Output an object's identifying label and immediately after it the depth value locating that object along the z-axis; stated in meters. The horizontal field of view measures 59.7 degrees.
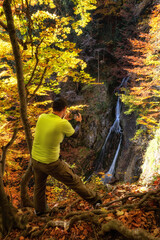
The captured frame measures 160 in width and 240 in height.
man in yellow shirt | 2.33
